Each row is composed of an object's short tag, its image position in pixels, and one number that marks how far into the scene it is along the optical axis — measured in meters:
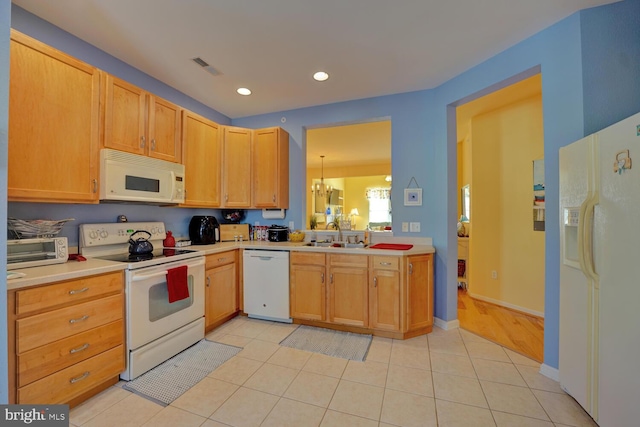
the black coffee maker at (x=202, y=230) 3.18
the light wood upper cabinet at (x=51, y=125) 1.67
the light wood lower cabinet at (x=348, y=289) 2.72
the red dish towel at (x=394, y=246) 2.82
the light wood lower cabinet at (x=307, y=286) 2.87
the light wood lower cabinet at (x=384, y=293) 2.62
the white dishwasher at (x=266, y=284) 2.99
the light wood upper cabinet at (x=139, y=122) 2.17
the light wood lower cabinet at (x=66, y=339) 1.44
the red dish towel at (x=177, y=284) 2.22
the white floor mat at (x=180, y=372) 1.87
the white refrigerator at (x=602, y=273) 1.26
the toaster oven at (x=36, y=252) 1.69
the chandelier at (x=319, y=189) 8.11
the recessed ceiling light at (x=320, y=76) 2.76
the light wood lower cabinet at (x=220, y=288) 2.76
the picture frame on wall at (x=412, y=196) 3.11
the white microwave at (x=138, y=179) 2.12
